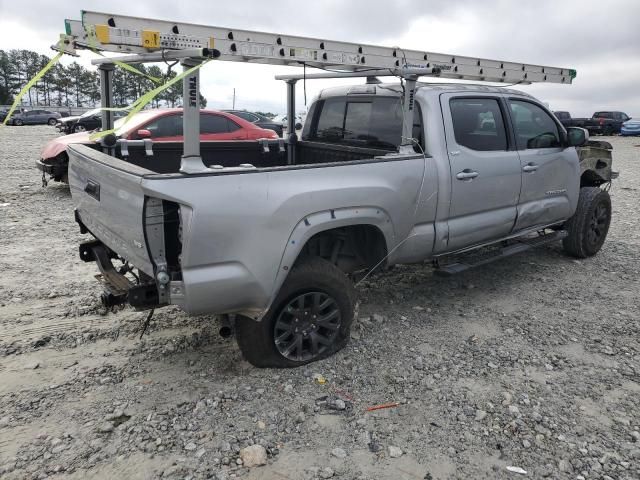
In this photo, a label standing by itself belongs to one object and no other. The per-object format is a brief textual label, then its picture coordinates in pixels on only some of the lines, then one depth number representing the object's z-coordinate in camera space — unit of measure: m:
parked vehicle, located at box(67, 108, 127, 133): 20.50
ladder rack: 2.69
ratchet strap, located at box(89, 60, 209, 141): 2.66
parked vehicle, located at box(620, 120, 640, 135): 31.14
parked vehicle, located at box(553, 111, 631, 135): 32.50
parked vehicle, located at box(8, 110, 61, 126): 35.69
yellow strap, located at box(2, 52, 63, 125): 2.52
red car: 8.90
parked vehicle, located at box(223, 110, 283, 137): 20.83
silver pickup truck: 2.91
